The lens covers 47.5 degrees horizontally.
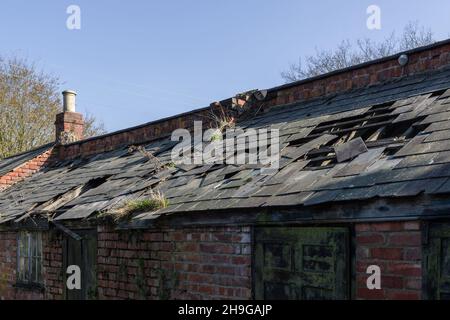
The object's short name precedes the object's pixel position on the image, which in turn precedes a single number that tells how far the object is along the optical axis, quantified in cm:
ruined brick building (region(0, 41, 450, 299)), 382
